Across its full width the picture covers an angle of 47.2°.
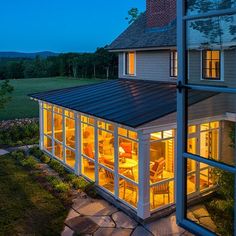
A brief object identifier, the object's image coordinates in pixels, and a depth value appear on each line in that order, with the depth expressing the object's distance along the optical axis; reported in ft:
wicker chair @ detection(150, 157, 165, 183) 24.70
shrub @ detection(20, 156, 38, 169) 35.56
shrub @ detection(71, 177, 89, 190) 29.03
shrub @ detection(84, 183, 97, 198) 27.63
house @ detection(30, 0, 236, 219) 13.70
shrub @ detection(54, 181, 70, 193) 28.43
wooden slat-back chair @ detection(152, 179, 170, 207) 24.61
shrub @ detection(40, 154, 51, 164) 37.10
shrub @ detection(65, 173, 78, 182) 30.89
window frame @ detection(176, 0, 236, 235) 11.92
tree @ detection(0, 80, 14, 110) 42.83
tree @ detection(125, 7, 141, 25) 92.38
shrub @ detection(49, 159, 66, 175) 33.46
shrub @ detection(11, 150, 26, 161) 38.25
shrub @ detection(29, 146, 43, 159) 39.16
